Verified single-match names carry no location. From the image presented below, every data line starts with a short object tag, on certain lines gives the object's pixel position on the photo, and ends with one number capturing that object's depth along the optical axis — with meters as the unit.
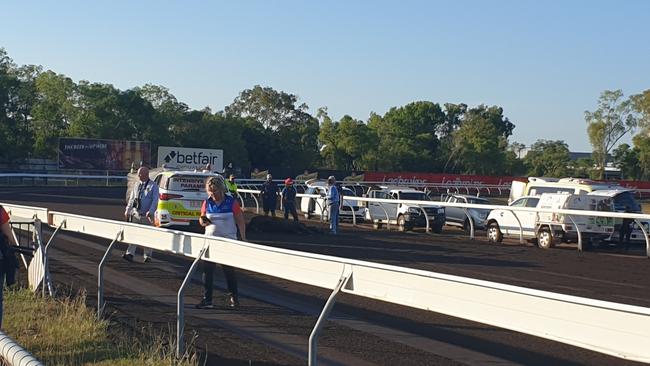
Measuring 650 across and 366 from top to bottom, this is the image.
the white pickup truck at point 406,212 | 28.62
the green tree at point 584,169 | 91.69
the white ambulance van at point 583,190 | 23.34
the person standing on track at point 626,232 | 22.19
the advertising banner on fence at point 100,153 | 61.81
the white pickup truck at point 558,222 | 22.22
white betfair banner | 39.38
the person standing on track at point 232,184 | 24.77
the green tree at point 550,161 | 94.12
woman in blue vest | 10.91
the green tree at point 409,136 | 94.56
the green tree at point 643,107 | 87.69
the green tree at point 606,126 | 90.31
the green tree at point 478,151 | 96.12
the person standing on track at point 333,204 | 24.86
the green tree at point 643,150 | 86.44
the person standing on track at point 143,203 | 15.55
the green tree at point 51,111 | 77.31
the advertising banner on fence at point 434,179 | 67.00
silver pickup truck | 29.20
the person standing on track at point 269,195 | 30.30
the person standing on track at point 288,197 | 29.28
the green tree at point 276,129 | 93.62
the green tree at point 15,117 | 73.94
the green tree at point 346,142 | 91.88
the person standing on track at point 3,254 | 8.23
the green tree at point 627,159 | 94.38
